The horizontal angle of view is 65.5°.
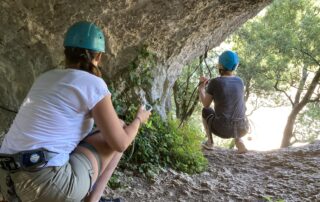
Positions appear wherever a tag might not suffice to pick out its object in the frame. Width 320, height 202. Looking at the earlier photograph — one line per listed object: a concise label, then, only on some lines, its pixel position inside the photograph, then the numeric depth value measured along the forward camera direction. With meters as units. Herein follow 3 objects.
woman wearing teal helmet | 1.60
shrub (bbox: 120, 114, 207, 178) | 3.15
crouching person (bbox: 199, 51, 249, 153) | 3.78
